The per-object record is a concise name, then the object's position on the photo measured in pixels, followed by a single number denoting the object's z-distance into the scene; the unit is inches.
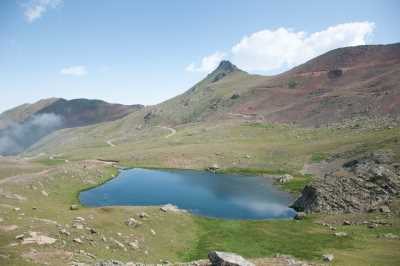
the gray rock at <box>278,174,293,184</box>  4217.0
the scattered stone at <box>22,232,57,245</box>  1690.5
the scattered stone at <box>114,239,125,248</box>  1929.8
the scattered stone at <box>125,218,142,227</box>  2239.7
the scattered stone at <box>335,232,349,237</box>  2277.8
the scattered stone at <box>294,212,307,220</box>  2853.8
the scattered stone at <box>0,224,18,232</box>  1815.5
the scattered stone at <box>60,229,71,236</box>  1854.3
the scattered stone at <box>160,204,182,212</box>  2649.6
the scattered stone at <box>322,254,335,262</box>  1698.2
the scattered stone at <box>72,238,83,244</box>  1816.8
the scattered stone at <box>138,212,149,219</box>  2417.1
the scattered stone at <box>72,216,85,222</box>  2100.1
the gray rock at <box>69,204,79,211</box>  2566.7
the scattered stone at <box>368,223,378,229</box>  2393.2
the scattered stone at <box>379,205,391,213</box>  2634.4
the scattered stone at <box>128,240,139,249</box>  1973.3
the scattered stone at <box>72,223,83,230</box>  1972.2
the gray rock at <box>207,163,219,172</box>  5186.0
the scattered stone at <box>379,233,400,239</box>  2137.6
